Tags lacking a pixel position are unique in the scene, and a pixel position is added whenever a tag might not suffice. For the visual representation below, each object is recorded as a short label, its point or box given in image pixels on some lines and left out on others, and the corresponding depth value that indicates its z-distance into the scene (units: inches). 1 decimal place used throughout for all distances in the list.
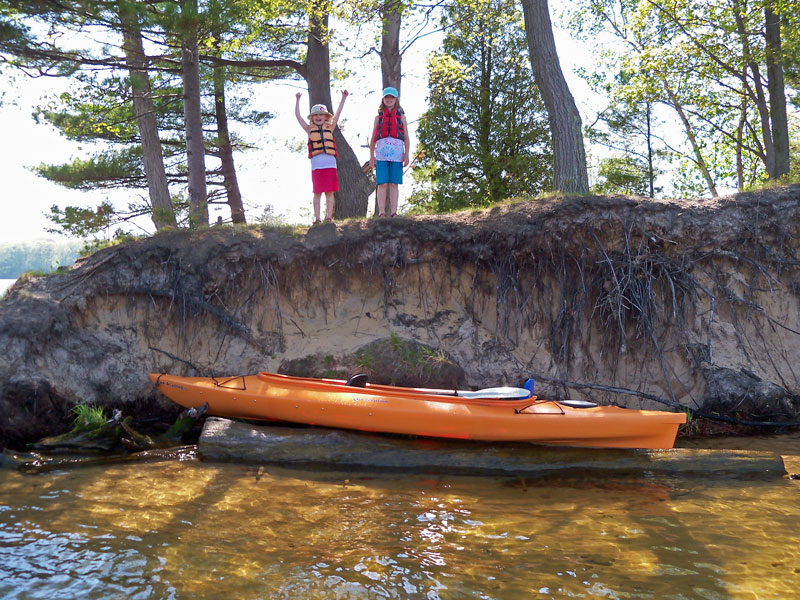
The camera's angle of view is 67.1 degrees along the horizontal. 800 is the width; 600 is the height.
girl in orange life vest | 283.4
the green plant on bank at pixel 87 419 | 224.4
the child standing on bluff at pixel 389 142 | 280.8
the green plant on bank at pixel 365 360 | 258.1
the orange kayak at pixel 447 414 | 201.6
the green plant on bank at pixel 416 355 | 254.8
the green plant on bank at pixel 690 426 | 244.5
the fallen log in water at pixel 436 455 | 196.9
